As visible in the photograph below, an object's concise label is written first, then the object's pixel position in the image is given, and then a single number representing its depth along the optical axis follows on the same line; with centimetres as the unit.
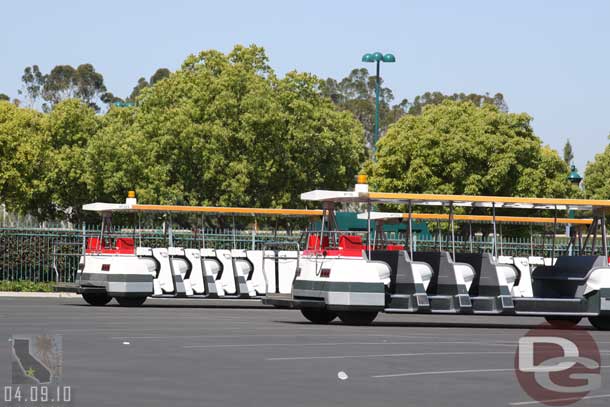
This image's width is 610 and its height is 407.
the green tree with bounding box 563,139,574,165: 16901
